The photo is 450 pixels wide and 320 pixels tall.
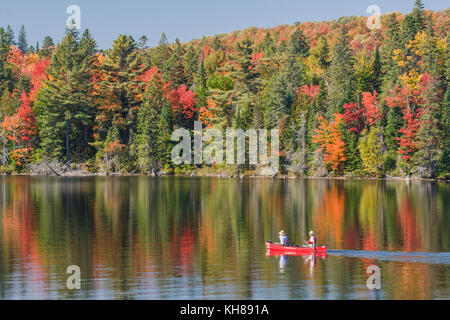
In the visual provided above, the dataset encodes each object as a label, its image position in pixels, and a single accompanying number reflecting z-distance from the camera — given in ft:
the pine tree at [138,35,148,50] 598.96
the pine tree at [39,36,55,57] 574.27
